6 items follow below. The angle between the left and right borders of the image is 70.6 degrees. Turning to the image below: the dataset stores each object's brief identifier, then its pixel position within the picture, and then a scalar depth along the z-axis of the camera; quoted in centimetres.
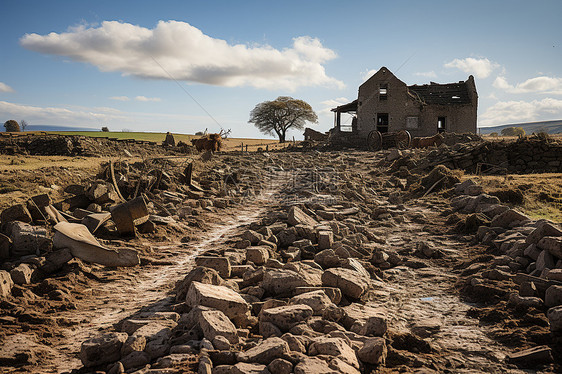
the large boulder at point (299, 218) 753
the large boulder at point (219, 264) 506
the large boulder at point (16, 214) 617
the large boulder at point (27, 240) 536
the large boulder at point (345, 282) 462
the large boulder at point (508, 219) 690
